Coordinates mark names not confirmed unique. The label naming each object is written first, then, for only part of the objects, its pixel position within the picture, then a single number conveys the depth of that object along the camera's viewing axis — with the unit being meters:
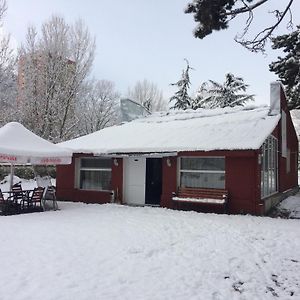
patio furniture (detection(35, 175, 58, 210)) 13.75
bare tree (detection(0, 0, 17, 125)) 26.08
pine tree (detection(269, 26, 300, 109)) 15.29
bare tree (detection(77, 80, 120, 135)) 35.19
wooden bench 13.08
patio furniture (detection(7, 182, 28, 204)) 13.21
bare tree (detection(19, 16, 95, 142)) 27.42
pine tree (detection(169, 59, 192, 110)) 36.91
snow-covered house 13.13
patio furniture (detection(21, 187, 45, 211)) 13.47
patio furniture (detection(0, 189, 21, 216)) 12.85
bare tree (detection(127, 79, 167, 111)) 46.88
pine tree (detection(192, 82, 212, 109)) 36.22
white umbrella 12.48
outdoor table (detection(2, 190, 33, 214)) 12.95
